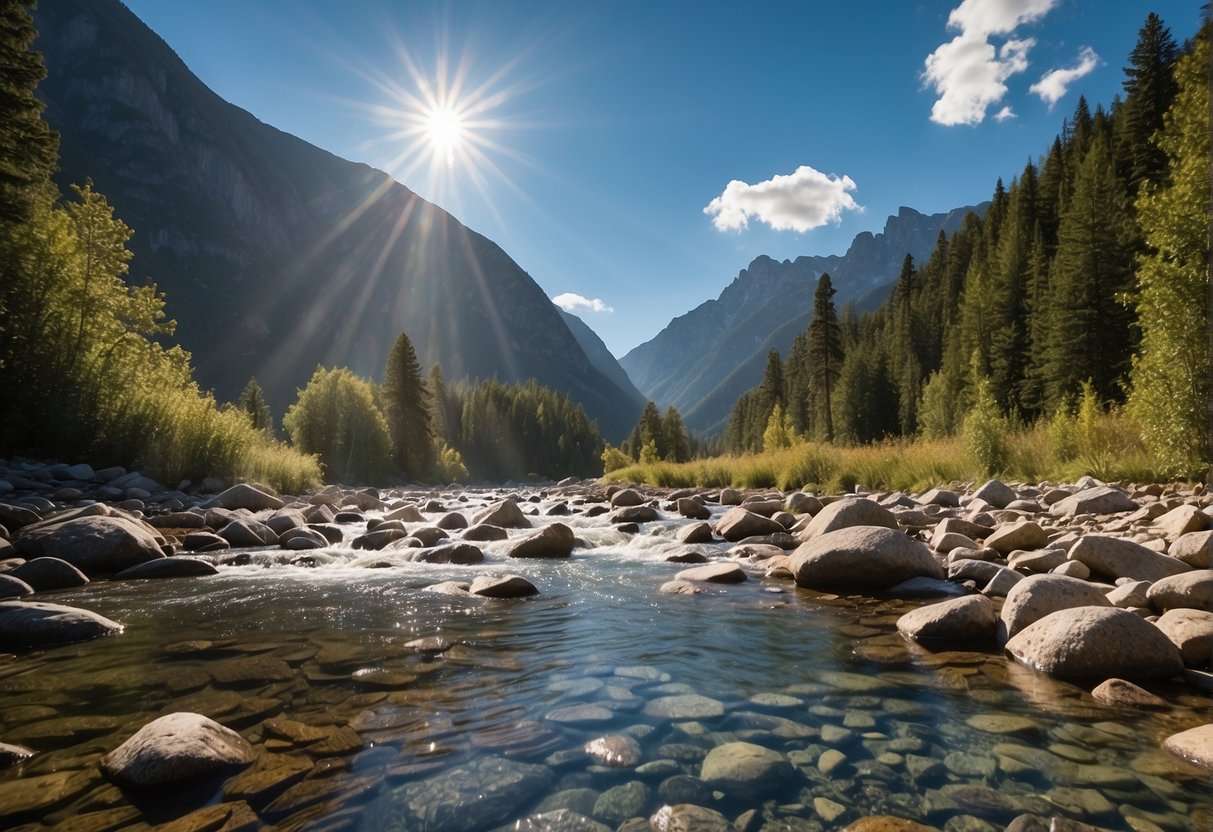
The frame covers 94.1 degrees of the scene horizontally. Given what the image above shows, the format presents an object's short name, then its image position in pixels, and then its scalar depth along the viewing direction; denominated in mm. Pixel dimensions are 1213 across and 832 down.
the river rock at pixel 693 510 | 13627
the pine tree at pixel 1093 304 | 26625
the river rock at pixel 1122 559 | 4727
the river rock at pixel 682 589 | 5832
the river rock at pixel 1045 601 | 3965
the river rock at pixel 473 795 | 2021
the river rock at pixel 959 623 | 4062
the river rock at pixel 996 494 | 10094
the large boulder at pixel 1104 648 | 3205
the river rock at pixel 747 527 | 9758
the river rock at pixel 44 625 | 3949
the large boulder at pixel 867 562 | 5723
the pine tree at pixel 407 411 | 45375
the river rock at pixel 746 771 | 2205
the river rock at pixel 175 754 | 2229
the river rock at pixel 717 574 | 6320
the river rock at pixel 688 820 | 1974
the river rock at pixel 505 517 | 12141
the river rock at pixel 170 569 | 6438
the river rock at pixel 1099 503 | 7723
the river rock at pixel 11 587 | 4984
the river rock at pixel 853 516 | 7449
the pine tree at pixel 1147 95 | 30812
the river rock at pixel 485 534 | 10320
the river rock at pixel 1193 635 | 3262
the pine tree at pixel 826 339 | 40062
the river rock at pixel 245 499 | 12070
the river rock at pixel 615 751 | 2436
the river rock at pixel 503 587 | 5812
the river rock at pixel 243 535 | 8938
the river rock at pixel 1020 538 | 6418
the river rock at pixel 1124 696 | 2912
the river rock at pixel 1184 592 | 3756
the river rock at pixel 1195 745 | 2350
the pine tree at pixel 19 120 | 11984
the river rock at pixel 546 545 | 8781
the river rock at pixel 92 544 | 6500
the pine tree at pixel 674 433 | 71438
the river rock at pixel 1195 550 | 4680
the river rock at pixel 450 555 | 8148
